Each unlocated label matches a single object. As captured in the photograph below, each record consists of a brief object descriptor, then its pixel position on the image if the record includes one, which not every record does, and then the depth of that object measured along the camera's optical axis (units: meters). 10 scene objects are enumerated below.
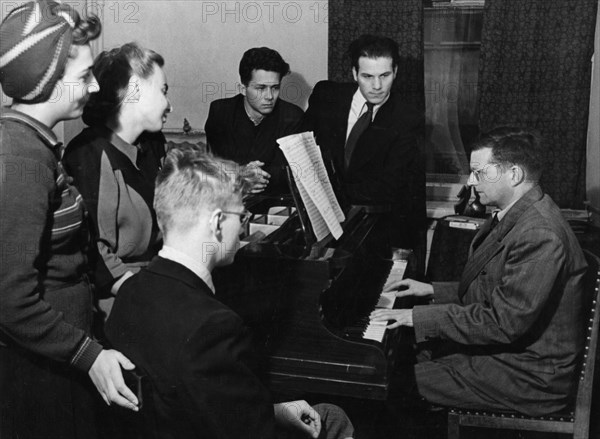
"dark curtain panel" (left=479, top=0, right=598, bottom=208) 4.20
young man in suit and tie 3.61
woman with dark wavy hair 2.25
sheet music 2.47
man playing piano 2.42
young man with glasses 1.61
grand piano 2.31
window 4.55
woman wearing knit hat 1.74
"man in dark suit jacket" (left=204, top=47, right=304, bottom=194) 3.58
